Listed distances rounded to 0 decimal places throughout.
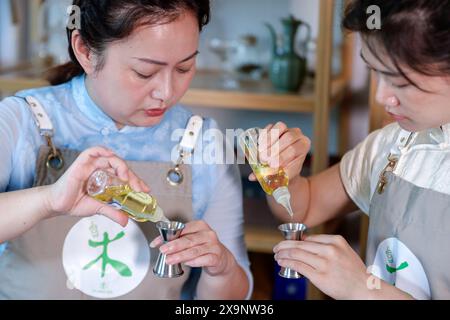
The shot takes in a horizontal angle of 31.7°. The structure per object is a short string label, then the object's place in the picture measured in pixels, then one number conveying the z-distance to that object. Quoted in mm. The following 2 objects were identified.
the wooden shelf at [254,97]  2486
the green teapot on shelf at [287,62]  2545
